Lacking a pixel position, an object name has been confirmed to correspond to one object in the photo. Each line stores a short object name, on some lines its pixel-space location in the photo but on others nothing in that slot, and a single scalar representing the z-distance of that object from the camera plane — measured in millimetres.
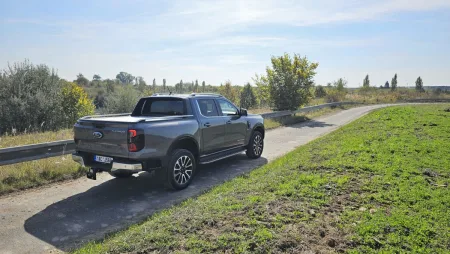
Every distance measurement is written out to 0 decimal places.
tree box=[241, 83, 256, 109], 46356
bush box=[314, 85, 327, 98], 45931
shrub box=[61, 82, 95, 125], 29562
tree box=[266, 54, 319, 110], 20281
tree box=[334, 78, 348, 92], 44969
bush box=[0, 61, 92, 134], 19328
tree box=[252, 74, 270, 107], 21219
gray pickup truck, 5184
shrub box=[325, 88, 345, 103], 37103
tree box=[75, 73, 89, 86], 78119
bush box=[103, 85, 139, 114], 29812
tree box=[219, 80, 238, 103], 50500
